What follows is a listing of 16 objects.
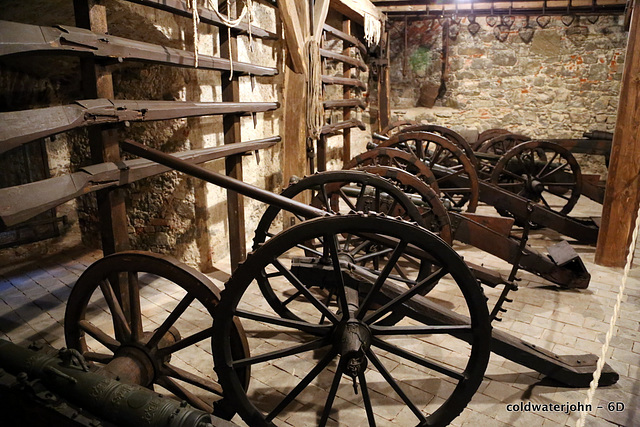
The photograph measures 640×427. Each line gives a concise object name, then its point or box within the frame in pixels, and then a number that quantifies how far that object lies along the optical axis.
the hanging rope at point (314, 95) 4.55
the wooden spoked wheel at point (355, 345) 1.76
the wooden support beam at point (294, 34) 4.10
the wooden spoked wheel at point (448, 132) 5.04
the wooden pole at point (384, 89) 8.98
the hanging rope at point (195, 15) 2.77
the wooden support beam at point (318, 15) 4.55
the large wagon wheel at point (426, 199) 3.37
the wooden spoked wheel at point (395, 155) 4.09
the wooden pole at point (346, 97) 6.85
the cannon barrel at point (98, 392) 1.50
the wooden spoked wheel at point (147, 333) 1.93
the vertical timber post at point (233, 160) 3.58
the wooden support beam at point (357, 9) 6.19
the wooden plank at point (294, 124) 4.73
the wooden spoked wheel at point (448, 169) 4.53
